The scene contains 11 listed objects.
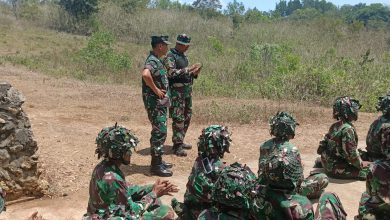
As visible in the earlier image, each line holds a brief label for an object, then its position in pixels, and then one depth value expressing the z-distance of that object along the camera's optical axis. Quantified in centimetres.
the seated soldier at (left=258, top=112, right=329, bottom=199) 532
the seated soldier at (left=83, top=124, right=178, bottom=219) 386
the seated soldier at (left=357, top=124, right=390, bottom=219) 382
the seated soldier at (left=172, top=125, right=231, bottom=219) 433
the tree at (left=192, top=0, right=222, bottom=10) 6106
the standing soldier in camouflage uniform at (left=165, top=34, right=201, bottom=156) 712
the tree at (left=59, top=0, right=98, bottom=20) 2711
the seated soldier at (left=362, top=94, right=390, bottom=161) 605
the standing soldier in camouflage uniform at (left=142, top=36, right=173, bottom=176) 641
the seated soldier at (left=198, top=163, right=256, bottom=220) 315
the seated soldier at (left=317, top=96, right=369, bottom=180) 597
